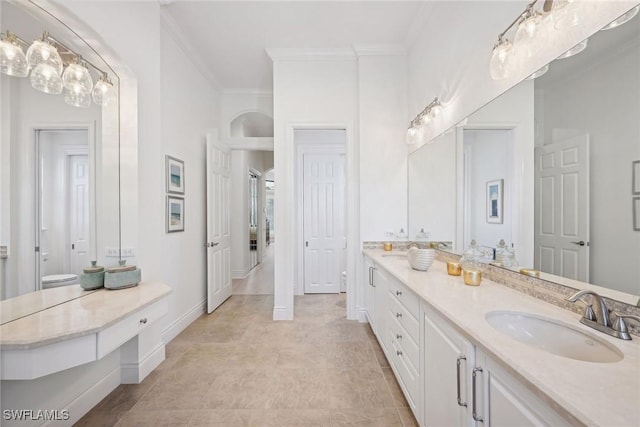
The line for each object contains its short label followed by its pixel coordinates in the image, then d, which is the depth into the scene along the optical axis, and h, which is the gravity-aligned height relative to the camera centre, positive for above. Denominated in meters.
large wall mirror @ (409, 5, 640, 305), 0.99 +0.21
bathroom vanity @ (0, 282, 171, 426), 1.19 -0.66
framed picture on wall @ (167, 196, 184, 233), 2.82 -0.01
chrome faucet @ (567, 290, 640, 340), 0.93 -0.39
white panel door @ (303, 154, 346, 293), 4.50 -0.20
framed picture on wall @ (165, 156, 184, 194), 2.83 +0.42
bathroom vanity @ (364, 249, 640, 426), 0.68 -0.47
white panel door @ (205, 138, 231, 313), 3.53 -0.17
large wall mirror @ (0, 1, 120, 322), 1.36 +0.21
